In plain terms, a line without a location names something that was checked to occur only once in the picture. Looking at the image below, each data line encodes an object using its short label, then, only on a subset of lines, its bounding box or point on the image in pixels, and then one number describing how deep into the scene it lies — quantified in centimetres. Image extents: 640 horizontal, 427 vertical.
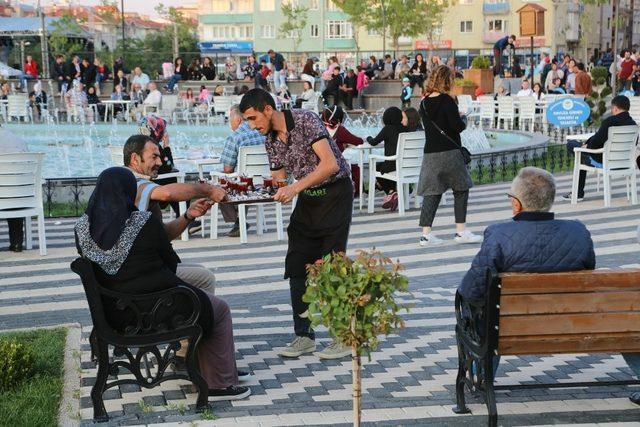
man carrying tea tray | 698
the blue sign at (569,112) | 2030
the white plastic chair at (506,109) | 2948
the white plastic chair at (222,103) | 3441
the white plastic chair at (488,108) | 3018
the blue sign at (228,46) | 10825
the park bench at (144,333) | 600
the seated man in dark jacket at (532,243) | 591
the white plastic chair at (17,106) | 3509
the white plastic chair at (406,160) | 1366
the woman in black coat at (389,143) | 1380
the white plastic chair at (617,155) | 1401
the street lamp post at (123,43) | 4994
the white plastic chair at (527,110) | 2877
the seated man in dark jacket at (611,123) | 1405
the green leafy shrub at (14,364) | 654
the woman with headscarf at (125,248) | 597
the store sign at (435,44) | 9825
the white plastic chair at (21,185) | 1125
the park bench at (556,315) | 558
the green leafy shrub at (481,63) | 3809
